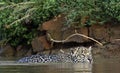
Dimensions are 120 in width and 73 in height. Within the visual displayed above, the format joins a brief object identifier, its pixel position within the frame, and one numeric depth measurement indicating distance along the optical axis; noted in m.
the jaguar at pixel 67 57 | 30.57
